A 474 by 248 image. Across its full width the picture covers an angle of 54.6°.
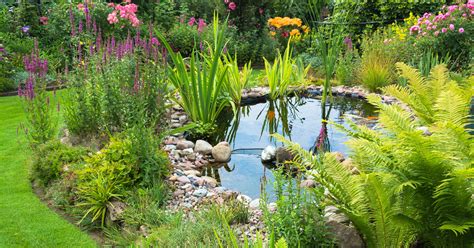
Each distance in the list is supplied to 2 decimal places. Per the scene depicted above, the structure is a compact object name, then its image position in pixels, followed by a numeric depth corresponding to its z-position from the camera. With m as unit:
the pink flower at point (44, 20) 9.36
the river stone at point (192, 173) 4.11
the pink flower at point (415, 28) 7.85
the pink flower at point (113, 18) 8.48
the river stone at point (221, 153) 4.73
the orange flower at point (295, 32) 10.17
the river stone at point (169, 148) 4.61
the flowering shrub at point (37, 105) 4.25
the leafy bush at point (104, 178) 3.51
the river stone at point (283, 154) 4.53
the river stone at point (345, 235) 2.67
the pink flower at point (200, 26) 10.14
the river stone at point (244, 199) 3.46
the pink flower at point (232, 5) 10.96
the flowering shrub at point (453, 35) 7.33
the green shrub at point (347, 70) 7.97
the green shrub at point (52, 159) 4.01
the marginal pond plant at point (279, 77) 6.75
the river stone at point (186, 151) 4.67
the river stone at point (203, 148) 4.84
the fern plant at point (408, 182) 2.34
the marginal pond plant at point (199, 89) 4.97
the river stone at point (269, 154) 4.66
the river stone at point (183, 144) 4.83
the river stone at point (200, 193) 3.69
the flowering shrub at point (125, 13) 8.43
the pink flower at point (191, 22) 10.84
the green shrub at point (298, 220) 2.63
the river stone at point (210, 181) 3.94
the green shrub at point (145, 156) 3.64
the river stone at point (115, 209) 3.41
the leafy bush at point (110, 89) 4.24
